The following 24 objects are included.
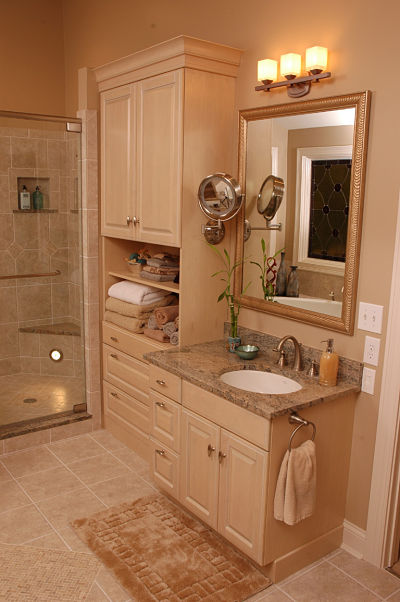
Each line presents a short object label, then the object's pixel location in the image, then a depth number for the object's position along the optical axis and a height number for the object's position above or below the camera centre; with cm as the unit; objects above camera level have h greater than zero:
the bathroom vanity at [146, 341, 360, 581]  233 -113
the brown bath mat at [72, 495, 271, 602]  237 -164
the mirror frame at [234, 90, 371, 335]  237 +3
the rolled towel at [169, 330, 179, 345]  317 -81
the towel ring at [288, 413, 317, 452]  230 -91
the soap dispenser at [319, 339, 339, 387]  250 -74
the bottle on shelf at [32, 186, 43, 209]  360 -5
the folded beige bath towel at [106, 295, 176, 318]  346 -71
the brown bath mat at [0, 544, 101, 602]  235 -166
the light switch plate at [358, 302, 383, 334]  242 -51
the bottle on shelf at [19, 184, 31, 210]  356 -6
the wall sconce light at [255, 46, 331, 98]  245 +57
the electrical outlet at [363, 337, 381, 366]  244 -65
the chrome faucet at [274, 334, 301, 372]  265 -73
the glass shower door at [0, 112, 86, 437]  354 -55
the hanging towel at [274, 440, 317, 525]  228 -116
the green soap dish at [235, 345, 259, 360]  288 -79
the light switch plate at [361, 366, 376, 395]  247 -79
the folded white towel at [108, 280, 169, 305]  347 -62
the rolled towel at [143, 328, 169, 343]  328 -82
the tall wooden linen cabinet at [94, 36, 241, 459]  289 +17
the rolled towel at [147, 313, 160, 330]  339 -77
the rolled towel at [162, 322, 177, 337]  324 -77
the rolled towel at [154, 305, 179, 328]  331 -70
